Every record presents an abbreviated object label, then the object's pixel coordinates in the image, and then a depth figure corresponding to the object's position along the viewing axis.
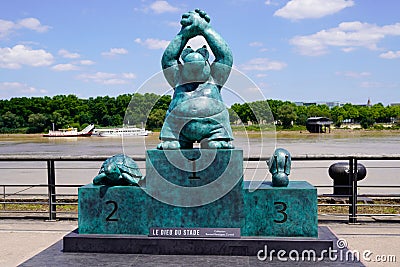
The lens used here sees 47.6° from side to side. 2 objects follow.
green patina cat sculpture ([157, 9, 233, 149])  4.94
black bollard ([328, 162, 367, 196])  8.05
